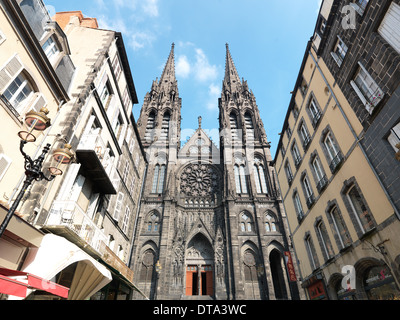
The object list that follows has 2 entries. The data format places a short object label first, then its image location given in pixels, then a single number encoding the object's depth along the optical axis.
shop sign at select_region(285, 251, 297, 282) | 18.62
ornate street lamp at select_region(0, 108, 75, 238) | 4.70
